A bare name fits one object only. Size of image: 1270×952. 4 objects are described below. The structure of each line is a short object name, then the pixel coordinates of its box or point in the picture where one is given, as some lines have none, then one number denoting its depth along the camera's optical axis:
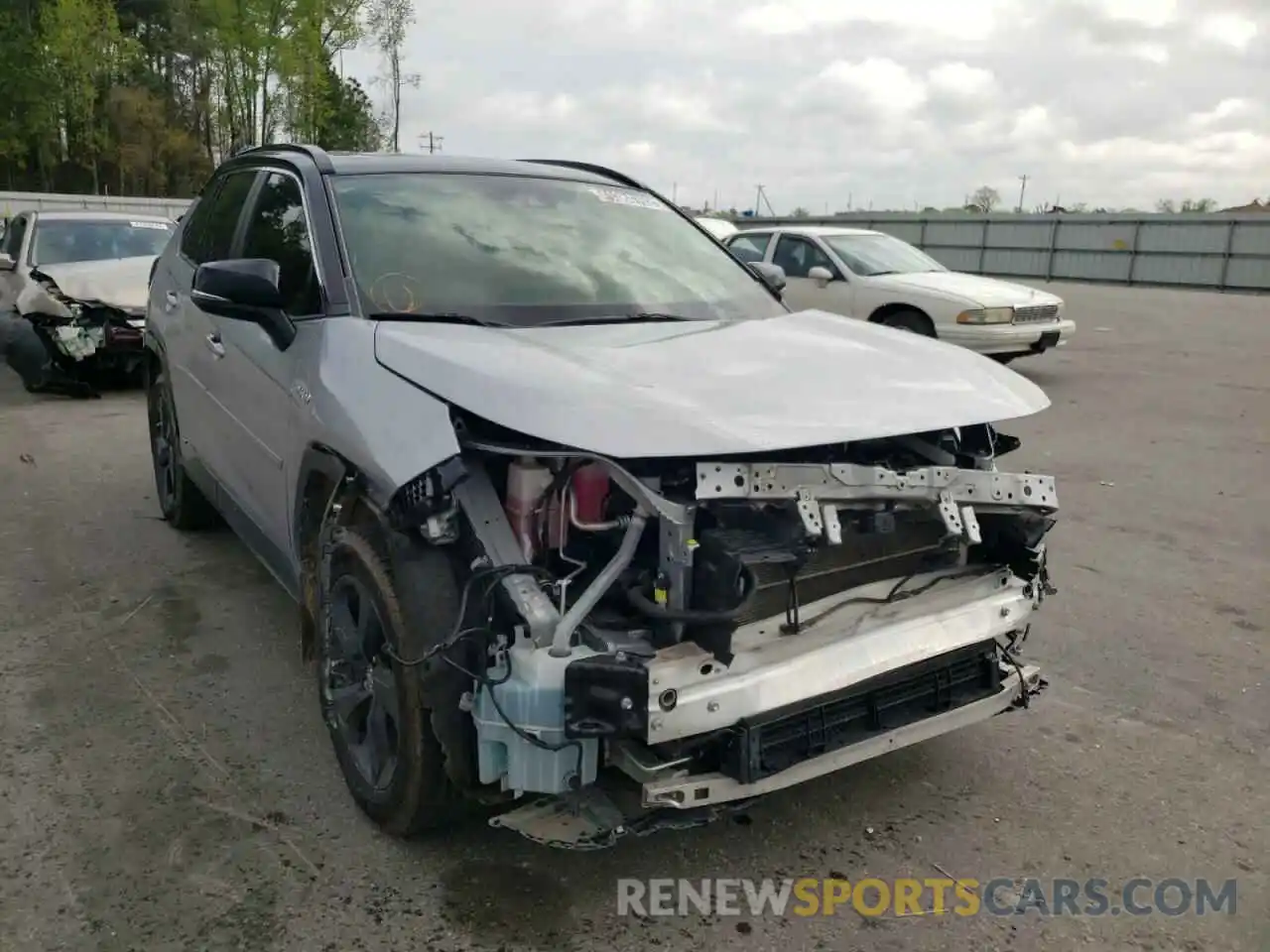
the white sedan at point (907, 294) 10.70
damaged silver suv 2.49
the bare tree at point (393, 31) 38.16
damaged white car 9.57
